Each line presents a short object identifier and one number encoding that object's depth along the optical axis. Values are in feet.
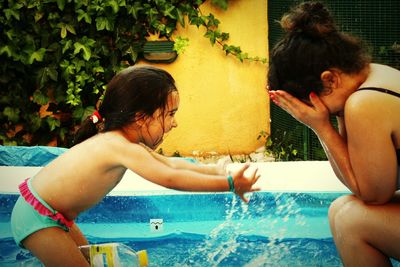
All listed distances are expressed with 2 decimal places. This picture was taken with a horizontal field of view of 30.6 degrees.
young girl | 9.77
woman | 8.84
